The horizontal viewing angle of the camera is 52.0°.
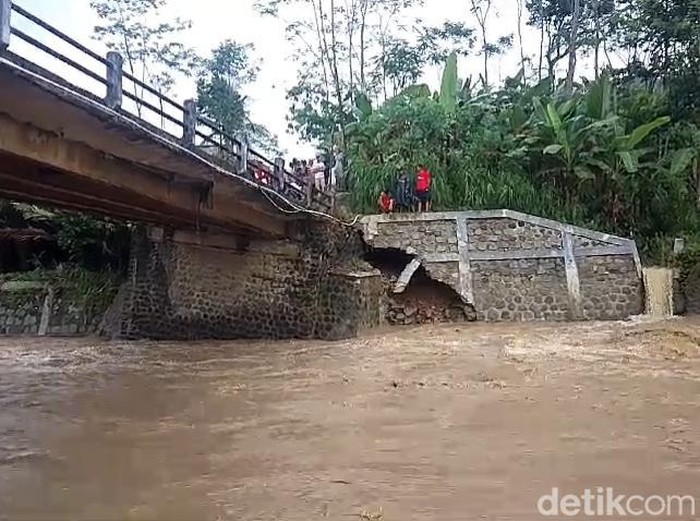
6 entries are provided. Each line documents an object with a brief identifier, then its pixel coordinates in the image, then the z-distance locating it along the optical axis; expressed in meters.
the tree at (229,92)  30.31
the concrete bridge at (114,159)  7.36
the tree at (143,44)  29.23
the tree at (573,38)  25.57
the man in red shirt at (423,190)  17.56
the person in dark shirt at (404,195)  17.73
